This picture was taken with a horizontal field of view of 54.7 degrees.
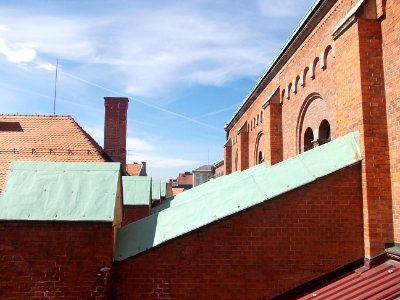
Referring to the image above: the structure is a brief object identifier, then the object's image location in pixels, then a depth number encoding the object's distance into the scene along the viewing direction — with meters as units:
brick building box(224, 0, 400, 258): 5.79
